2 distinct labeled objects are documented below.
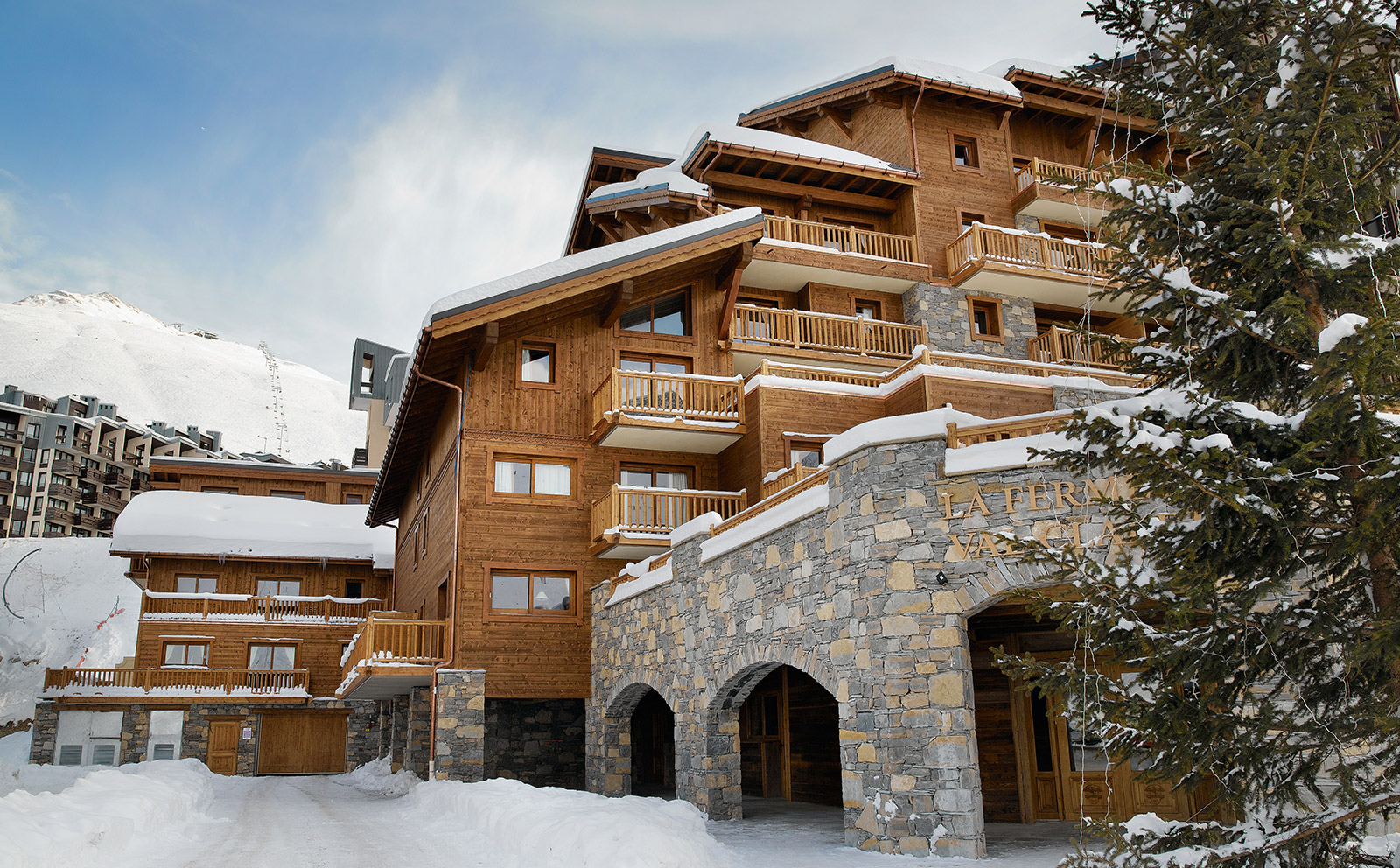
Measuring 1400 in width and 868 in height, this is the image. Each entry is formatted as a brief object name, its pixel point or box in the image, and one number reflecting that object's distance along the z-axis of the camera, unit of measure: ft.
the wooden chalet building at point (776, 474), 31.45
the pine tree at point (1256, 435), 15.52
